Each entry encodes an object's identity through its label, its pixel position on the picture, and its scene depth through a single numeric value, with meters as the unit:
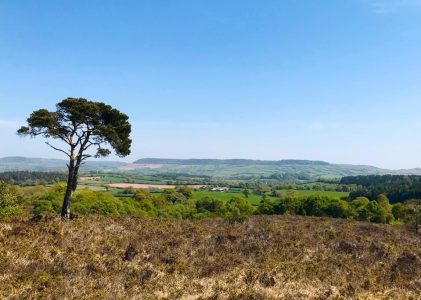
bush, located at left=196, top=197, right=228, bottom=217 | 103.06
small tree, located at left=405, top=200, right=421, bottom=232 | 45.59
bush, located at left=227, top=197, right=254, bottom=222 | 105.53
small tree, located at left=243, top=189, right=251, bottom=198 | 176.38
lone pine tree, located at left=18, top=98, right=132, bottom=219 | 28.55
